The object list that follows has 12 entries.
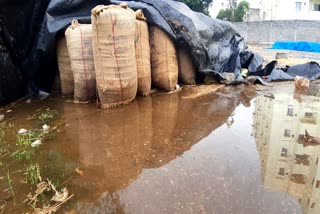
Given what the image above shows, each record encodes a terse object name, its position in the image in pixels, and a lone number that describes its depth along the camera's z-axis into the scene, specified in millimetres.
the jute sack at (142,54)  2408
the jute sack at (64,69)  2515
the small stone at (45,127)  1826
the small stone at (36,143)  1578
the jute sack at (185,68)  2811
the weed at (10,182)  1180
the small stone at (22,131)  1798
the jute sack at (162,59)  2588
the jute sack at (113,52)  2046
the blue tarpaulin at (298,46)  10341
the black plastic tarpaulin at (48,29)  2487
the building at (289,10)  19452
